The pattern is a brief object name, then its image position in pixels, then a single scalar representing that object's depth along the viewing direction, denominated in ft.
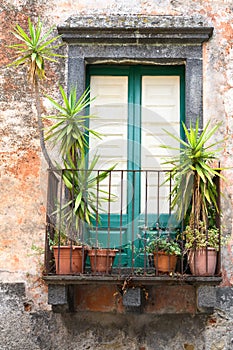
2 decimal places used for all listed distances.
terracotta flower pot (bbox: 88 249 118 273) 21.74
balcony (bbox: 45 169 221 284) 21.66
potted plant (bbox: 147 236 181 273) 21.83
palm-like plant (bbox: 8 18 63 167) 22.97
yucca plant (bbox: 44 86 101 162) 22.70
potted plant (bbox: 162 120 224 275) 21.91
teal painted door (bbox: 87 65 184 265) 23.90
